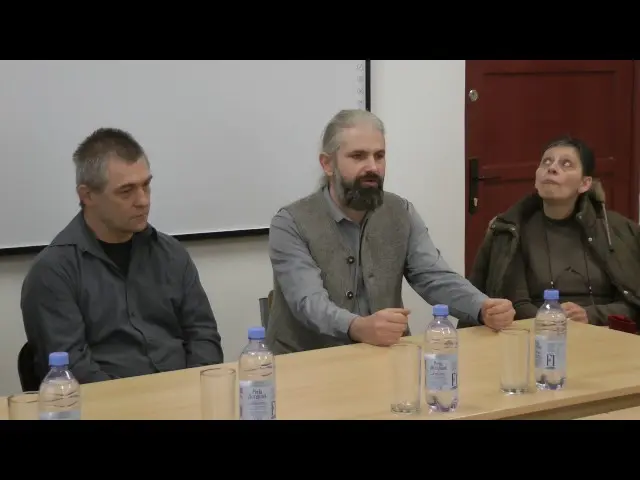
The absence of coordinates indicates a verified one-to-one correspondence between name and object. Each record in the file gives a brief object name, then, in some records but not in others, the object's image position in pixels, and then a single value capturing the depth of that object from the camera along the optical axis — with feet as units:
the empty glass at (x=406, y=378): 13.04
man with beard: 15.70
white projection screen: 17.23
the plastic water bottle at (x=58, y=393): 12.45
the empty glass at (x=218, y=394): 12.83
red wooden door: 21.61
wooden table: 13.02
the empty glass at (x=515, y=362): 13.45
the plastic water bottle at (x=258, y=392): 12.49
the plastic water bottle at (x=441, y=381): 13.01
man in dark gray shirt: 14.70
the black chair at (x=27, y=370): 14.68
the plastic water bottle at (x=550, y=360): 13.55
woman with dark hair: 17.29
